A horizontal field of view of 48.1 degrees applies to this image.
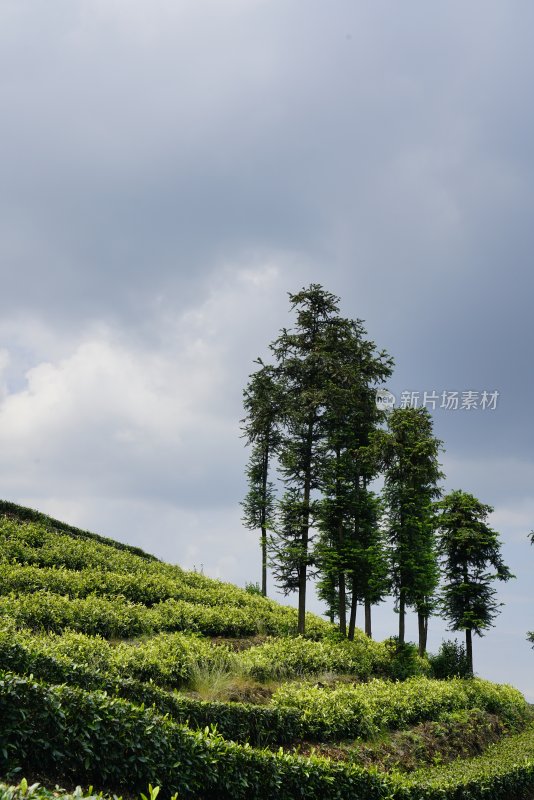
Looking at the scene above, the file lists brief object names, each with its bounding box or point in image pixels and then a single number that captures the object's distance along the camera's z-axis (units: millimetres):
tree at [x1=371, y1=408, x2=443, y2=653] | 27844
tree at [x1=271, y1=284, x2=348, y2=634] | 26469
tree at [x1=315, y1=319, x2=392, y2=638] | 27141
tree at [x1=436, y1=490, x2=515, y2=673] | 31344
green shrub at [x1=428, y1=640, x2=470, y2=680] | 28188
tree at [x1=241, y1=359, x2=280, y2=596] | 38125
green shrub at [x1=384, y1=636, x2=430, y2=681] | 23844
